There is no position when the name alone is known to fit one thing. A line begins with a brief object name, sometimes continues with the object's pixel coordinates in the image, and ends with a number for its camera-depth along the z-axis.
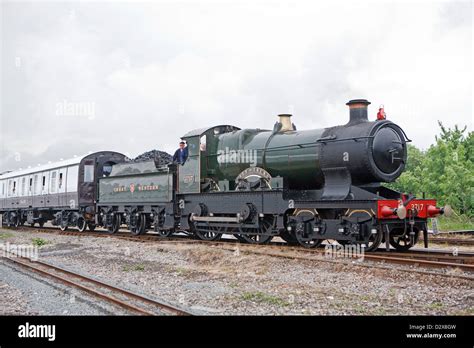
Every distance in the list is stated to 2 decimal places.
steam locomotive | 11.77
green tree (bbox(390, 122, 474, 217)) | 26.55
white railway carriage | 22.58
